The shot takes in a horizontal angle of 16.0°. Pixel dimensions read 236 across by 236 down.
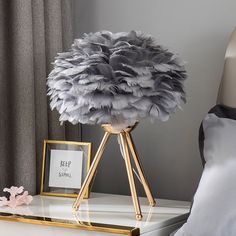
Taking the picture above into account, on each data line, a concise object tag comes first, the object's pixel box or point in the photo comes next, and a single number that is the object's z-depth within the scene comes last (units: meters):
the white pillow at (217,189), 1.95
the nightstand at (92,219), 2.08
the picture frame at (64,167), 2.43
